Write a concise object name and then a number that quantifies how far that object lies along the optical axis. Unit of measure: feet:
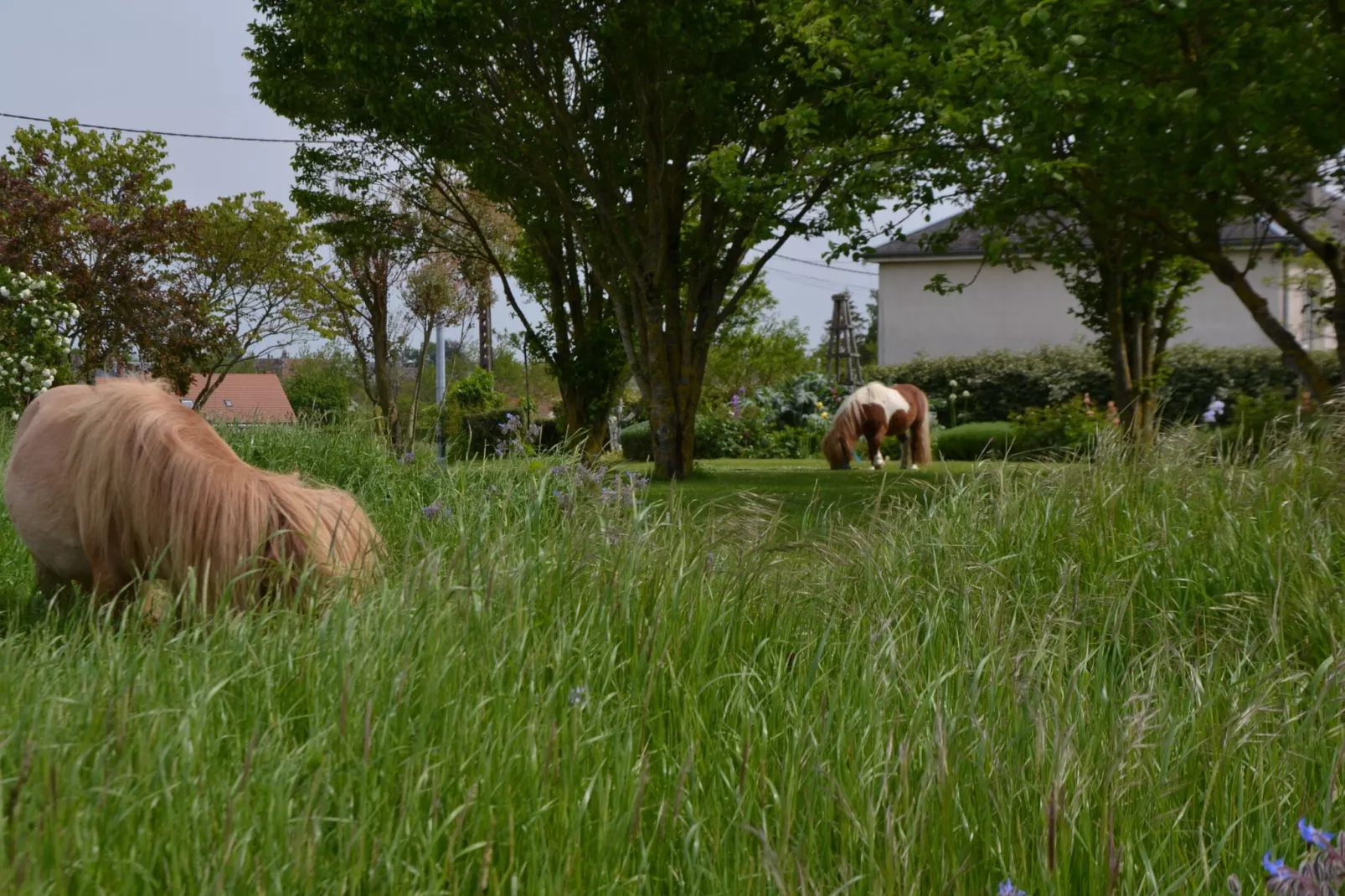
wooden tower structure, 129.70
